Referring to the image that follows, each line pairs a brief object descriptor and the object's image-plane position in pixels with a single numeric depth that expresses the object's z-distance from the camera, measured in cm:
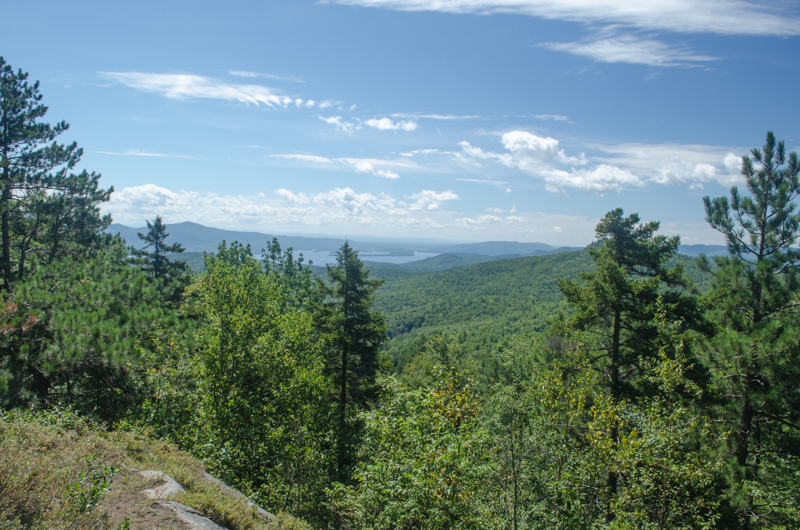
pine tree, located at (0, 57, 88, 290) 1575
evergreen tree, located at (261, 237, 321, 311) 3005
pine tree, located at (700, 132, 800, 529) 892
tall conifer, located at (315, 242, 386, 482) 1781
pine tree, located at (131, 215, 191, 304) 2625
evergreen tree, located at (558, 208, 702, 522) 1162
